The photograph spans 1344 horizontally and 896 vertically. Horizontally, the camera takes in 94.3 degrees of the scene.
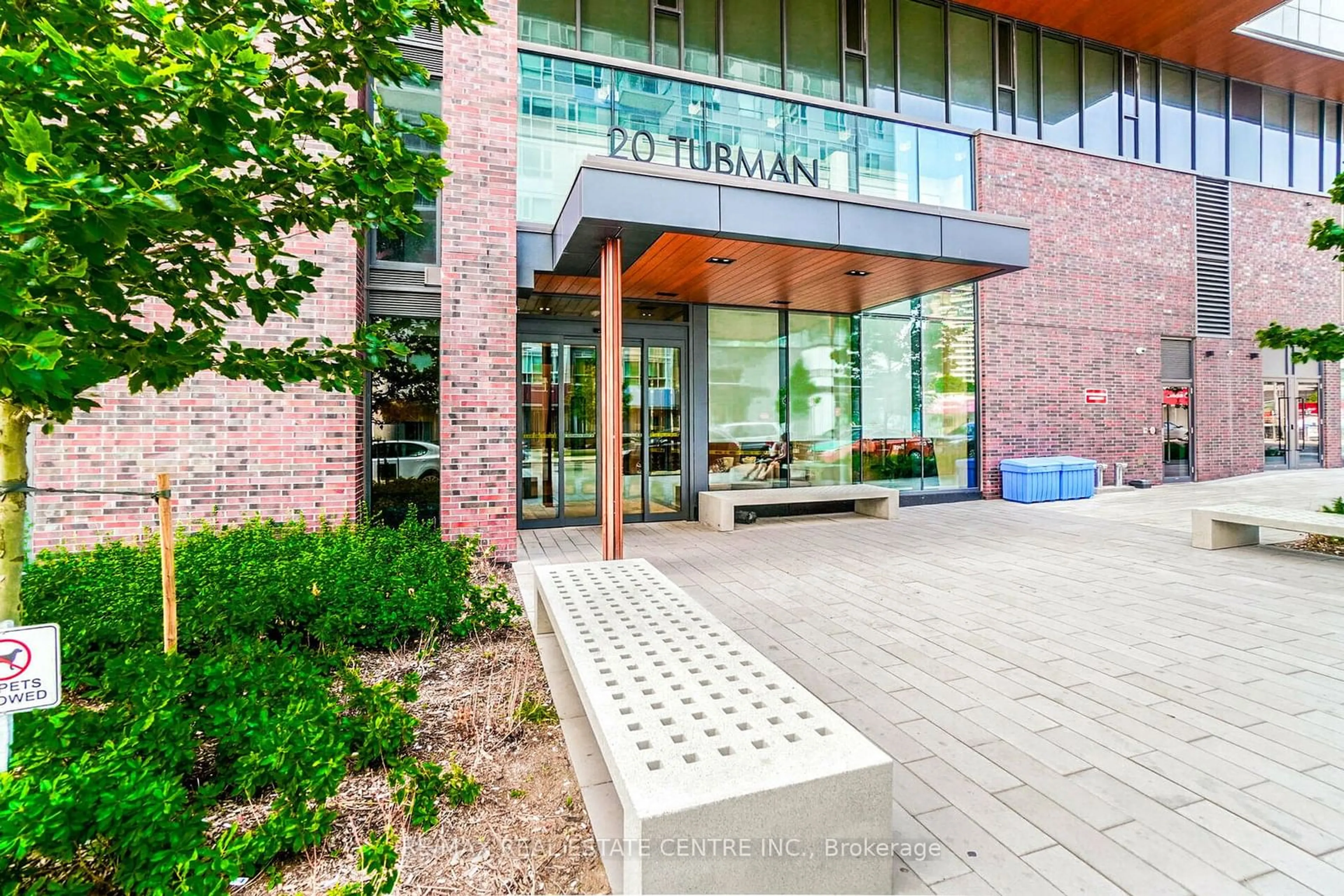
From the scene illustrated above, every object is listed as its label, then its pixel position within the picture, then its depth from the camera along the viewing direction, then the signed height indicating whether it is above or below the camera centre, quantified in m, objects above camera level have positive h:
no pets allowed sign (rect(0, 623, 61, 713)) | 1.91 -0.68
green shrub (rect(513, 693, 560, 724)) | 3.17 -1.36
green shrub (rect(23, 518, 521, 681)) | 3.56 -0.94
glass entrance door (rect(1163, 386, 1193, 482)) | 13.80 +0.21
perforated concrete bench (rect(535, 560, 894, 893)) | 1.70 -0.98
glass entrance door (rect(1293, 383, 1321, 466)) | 15.84 +0.42
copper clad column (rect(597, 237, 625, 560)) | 6.18 +0.52
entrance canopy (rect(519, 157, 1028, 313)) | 5.56 +2.13
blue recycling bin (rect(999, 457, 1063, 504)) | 11.26 -0.67
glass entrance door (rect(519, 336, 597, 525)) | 8.91 +0.24
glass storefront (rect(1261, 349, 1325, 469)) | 15.32 +0.74
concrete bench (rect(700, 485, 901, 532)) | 8.95 -0.82
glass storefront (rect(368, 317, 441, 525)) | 7.30 +0.20
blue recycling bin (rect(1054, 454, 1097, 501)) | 11.47 -0.66
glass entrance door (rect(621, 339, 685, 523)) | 9.45 +0.23
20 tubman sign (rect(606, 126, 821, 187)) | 8.73 +4.20
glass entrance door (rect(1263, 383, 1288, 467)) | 15.38 +0.41
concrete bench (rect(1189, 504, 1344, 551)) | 6.20 -0.86
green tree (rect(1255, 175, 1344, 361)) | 7.45 +1.32
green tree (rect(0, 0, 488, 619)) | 1.44 +0.84
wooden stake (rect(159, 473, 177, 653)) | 3.06 -0.68
